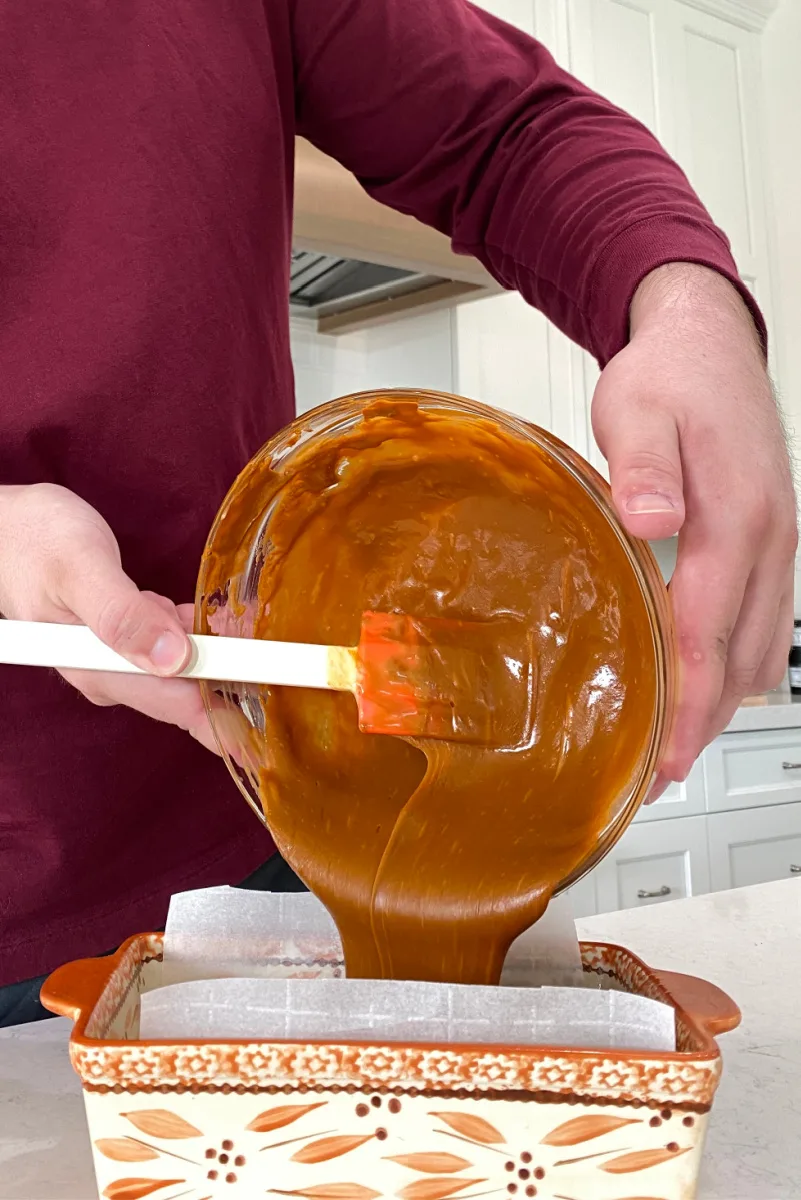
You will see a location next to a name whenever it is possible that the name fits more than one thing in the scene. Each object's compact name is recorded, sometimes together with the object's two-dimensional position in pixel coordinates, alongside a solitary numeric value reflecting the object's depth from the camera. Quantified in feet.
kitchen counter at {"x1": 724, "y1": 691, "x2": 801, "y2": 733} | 6.66
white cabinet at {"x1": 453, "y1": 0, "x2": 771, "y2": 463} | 7.14
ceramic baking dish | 0.92
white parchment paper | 1.00
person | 1.86
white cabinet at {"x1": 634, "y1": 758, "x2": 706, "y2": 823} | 6.34
